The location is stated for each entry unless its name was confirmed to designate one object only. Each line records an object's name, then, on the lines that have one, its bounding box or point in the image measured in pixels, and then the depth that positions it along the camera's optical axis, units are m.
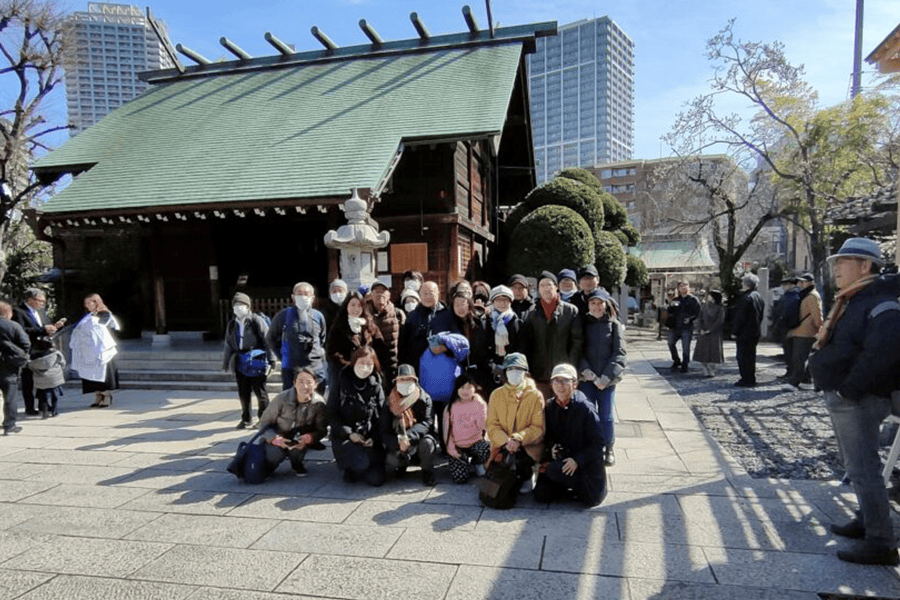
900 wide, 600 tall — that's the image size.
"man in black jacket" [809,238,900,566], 3.00
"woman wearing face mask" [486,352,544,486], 4.29
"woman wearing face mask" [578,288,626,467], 4.96
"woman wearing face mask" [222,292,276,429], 6.55
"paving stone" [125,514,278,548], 3.67
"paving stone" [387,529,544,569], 3.31
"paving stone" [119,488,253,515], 4.22
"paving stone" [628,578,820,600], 2.88
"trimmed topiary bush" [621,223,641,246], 18.86
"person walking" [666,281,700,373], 10.23
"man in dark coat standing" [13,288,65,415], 7.59
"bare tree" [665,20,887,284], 13.48
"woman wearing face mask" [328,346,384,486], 4.63
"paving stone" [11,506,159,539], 3.87
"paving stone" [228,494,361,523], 4.04
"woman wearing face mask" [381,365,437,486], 4.59
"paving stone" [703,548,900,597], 2.92
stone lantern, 8.22
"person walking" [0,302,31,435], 6.41
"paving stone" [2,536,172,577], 3.32
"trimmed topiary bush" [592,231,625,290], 15.64
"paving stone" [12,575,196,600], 3.01
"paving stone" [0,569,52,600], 3.07
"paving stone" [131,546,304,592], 3.14
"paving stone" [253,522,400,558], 3.49
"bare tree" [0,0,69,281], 15.59
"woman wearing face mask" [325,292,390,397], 5.26
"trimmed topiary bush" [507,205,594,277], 13.93
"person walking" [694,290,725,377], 9.87
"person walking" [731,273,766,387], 8.74
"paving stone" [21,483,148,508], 4.43
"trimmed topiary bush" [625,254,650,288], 19.11
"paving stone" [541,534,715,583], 3.13
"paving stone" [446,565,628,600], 2.92
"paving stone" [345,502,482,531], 3.86
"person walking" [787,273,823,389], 8.04
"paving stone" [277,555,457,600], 2.98
